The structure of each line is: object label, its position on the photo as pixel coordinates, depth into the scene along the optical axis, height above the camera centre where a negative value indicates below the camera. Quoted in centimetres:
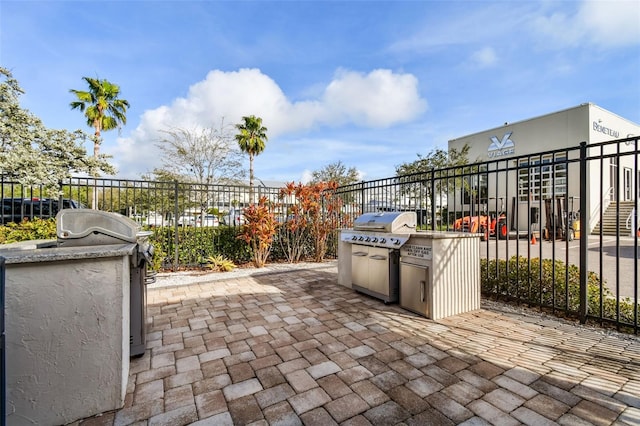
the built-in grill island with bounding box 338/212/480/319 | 347 -70
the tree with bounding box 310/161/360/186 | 1797 +283
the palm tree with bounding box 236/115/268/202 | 1602 +469
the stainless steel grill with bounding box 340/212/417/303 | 402 -54
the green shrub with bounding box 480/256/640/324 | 335 -100
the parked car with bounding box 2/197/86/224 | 578 +16
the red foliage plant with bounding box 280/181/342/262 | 745 +9
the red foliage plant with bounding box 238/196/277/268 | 680 -32
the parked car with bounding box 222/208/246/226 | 719 -5
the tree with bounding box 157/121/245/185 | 1092 +259
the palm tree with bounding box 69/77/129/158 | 1249 +522
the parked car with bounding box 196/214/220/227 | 715 -17
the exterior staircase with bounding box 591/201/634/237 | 1402 -21
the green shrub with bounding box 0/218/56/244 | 508 -28
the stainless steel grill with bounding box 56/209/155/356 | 233 -20
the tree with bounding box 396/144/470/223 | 1616 +330
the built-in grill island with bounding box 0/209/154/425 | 166 -76
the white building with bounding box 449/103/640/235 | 1434 +445
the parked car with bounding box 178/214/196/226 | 674 -13
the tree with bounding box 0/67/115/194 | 512 +142
